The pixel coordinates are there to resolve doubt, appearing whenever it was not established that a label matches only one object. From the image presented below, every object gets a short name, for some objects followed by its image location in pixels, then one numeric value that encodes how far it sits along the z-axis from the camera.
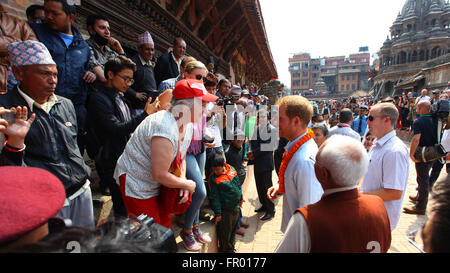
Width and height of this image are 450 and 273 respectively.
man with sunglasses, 2.12
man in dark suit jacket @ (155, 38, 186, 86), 3.69
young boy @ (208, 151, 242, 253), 3.16
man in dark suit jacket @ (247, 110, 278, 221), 4.44
